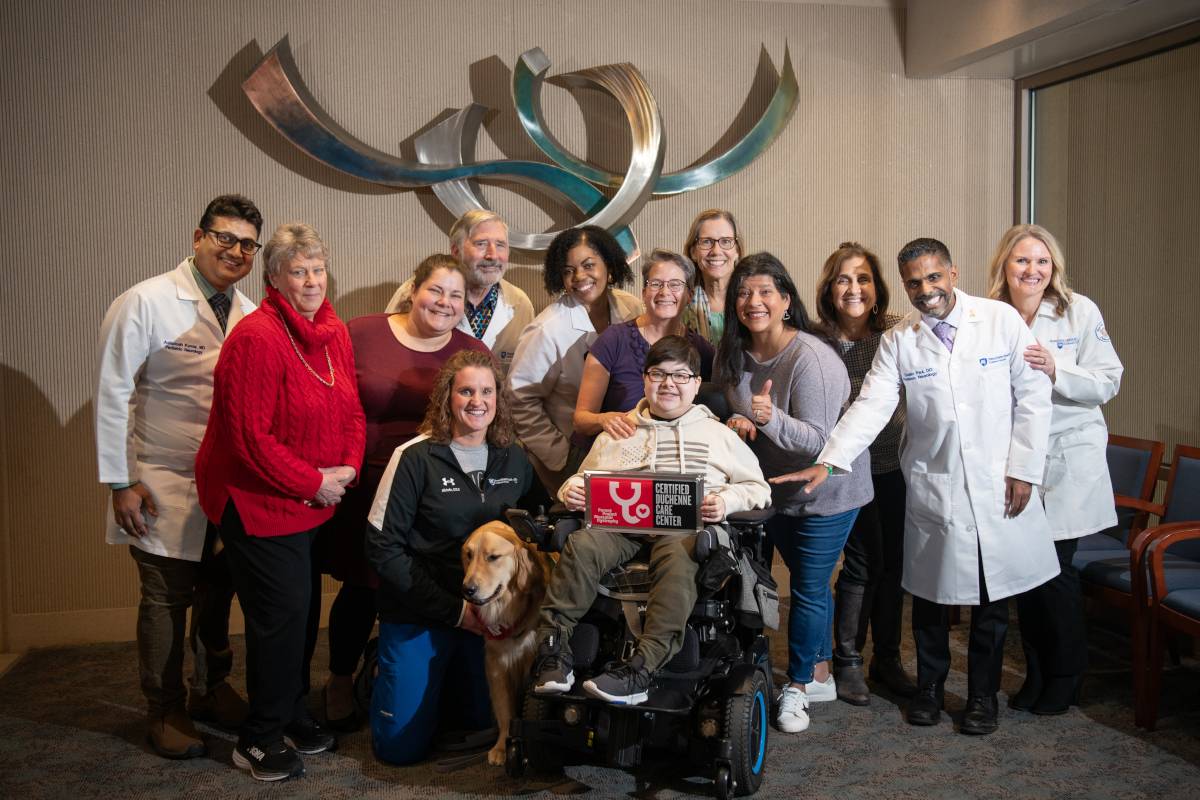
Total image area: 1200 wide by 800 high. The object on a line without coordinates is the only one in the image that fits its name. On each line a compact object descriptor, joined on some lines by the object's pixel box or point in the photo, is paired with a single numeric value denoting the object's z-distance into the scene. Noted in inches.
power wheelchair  89.4
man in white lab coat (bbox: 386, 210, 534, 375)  126.0
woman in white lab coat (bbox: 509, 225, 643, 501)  125.6
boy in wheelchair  89.1
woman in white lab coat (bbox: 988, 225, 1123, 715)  115.3
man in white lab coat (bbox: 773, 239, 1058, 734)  109.0
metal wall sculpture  148.1
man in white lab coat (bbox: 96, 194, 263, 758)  105.2
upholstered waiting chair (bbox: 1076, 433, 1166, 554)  136.9
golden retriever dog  95.0
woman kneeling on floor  100.4
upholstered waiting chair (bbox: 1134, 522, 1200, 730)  109.4
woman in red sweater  96.0
